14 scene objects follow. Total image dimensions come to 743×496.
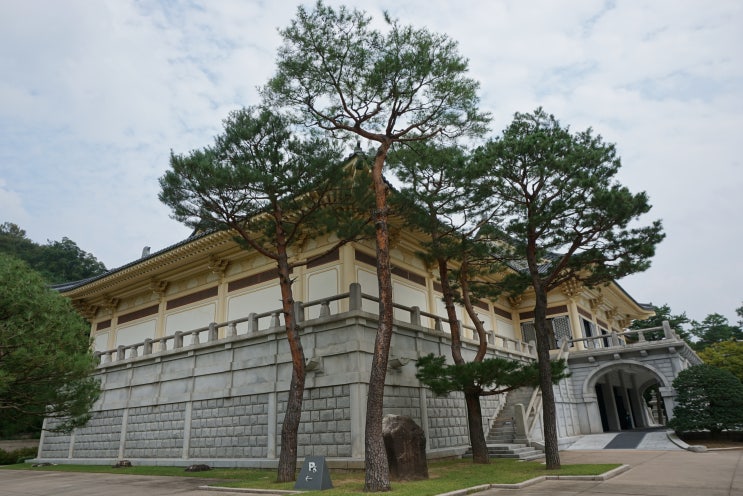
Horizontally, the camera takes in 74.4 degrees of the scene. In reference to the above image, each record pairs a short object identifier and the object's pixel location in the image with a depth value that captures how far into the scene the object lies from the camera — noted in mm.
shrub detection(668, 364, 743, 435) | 15219
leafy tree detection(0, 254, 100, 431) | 12180
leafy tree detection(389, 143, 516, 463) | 13180
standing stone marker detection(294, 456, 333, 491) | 8791
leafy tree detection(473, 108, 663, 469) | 11570
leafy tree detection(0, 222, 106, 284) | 51031
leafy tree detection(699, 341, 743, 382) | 26859
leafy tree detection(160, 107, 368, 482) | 11578
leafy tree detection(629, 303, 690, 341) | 42719
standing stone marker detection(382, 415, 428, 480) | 9938
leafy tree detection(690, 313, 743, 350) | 45469
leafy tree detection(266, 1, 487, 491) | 11273
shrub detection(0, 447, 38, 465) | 22016
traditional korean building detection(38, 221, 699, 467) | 13000
